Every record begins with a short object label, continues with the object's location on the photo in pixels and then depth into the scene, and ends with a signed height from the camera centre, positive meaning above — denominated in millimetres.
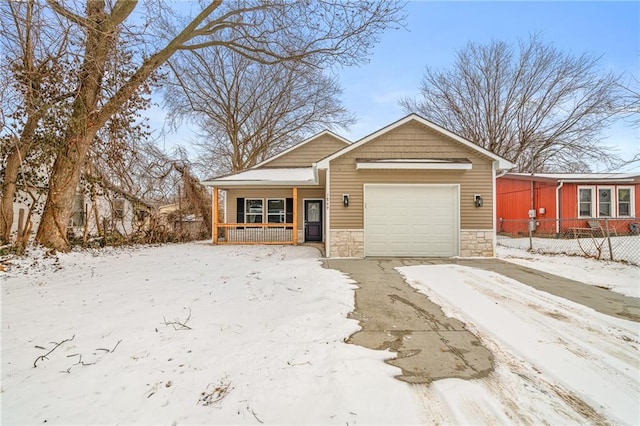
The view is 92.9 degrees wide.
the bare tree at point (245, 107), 19906 +7673
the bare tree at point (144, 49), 6375 +5060
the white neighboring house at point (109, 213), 10891 +188
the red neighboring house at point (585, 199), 13891 +750
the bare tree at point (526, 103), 19625 +7978
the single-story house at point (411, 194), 8578 +616
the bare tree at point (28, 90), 5418 +2664
